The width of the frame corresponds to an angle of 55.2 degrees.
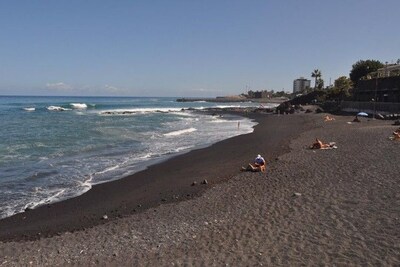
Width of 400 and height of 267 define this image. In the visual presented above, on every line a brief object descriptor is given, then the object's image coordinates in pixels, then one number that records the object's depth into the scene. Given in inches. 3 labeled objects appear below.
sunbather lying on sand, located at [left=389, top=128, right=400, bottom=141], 773.9
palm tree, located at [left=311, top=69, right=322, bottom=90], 4778.5
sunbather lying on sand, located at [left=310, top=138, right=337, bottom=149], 746.8
